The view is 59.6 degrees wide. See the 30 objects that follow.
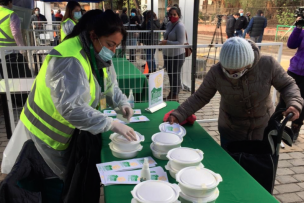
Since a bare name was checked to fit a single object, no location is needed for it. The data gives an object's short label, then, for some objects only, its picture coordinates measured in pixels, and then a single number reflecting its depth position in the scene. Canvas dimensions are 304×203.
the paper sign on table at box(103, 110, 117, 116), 2.49
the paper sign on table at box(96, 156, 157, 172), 1.54
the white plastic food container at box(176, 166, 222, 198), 1.15
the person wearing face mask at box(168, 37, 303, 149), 1.83
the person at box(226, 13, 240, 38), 11.23
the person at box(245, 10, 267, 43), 10.66
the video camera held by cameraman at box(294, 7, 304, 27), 3.28
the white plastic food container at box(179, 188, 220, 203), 1.17
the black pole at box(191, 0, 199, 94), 3.18
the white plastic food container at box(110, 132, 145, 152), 1.64
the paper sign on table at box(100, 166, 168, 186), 1.42
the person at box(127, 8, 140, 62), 7.50
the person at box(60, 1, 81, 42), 4.64
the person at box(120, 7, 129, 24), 9.91
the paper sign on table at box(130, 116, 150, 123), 2.31
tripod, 4.50
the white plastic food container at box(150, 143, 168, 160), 1.64
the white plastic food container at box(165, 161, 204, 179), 1.43
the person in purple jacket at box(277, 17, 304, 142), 3.37
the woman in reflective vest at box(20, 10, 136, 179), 1.54
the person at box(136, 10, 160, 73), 7.35
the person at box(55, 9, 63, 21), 15.92
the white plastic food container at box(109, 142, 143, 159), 1.65
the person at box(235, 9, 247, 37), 11.02
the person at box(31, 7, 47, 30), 11.01
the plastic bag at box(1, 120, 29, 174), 2.03
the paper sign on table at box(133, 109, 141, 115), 2.52
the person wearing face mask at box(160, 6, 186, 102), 4.58
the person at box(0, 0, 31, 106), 4.30
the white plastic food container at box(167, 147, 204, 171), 1.40
